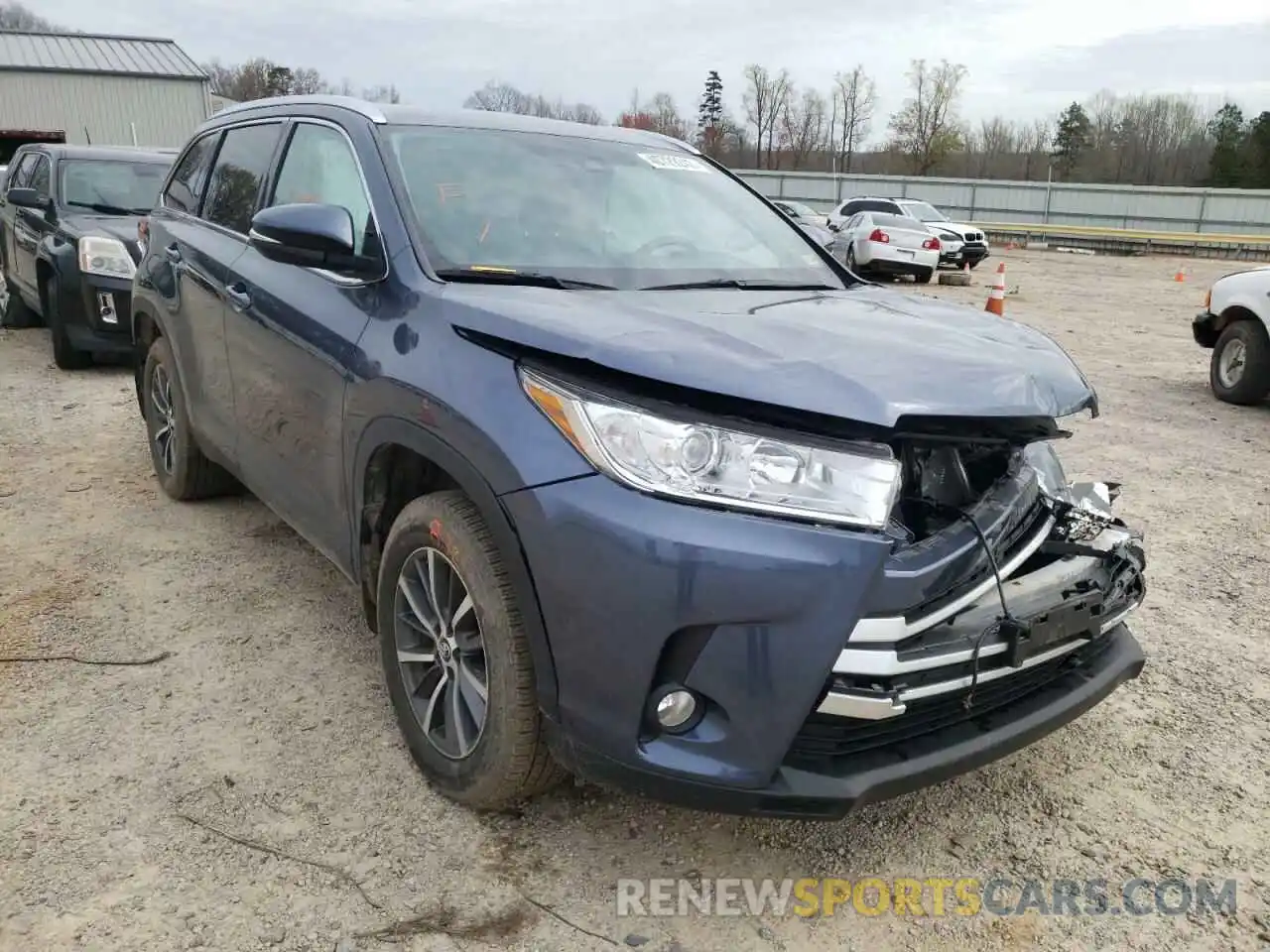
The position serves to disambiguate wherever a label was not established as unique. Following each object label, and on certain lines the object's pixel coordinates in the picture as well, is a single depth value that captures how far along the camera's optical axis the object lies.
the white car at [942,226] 22.44
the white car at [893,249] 18.53
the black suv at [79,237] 7.47
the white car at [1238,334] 7.66
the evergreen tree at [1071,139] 68.94
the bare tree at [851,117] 82.12
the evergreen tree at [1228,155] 52.56
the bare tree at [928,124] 69.38
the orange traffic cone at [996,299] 11.11
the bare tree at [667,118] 71.56
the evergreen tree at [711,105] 96.94
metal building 36.50
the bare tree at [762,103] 83.75
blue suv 1.94
